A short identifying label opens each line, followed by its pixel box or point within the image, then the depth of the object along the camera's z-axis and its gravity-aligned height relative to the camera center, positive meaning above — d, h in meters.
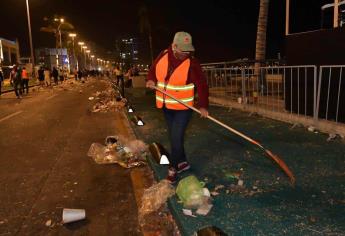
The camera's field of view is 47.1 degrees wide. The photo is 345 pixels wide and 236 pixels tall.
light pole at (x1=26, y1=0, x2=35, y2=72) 42.00 +4.13
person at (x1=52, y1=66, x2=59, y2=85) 36.25 -1.12
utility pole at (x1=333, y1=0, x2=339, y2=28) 9.20 +0.91
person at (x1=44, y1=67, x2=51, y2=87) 33.41 -1.37
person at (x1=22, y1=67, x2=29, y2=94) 23.49 -0.83
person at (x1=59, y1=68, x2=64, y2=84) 48.11 -1.94
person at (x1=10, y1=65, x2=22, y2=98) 21.20 -0.75
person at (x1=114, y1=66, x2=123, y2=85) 24.00 -0.75
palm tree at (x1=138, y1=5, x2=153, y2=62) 52.41 +5.09
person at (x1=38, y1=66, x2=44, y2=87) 32.53 -1.06
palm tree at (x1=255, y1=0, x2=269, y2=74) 14.30 +0.88
